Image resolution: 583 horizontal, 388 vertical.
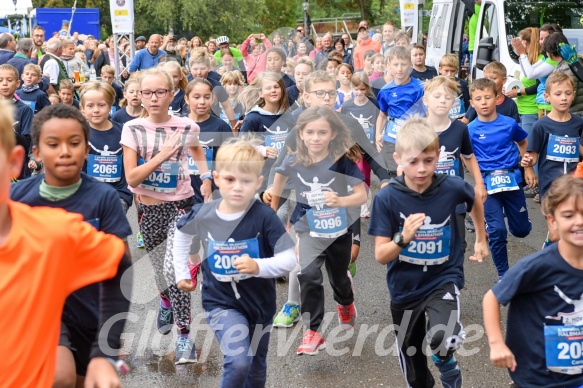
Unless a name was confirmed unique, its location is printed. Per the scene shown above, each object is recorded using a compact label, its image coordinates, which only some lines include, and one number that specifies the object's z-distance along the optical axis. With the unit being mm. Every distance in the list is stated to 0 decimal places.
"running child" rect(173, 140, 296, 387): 4461
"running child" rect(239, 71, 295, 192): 7738
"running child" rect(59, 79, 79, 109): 10891
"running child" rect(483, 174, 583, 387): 3592
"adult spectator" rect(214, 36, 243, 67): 18688
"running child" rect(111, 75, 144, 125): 8484
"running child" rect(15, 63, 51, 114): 10086
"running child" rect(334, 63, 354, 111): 11266
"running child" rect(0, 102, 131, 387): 2320
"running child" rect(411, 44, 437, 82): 12023
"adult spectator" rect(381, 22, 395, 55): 19062
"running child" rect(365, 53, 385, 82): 13891
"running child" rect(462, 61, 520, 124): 8984
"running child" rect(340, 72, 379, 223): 9883
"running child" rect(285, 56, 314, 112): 10450
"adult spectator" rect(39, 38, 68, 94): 13969
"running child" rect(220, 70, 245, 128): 10938
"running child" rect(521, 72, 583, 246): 7352
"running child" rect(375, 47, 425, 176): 9180
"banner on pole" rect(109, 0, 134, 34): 18734
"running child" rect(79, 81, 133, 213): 6984
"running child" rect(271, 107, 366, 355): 5812
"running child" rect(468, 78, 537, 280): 7293
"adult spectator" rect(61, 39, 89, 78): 16344
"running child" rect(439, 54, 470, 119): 10320
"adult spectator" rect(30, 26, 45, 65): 16625
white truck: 11281
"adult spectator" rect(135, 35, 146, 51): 24025
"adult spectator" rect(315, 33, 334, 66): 20391
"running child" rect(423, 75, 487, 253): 6727
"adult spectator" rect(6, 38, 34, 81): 12844
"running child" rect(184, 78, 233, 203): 7309
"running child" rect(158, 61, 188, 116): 9109
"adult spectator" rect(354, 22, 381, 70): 19750
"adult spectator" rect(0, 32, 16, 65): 13977
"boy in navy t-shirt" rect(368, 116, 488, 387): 4625
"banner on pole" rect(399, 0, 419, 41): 19375
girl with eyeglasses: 5801
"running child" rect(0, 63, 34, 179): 8695
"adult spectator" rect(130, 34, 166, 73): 16000
